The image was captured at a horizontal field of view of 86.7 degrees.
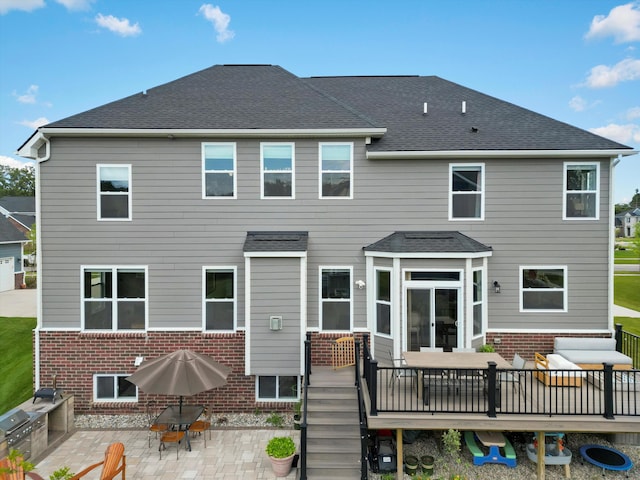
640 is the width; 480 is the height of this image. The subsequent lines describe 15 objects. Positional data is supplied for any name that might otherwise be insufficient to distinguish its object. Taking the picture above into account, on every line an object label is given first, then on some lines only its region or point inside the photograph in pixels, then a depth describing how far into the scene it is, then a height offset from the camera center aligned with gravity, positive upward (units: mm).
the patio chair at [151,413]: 8361 -4580
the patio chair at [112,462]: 5508 -3727
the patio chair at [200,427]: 7484 -4216
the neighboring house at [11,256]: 21156 -1171
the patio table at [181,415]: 7297 -3984
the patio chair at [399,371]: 7395 -3038
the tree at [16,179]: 69831 +12130
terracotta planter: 6371 -4297
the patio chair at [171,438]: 7054 -4193
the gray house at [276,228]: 8922 +267
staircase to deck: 6316 -3903
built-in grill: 6305 -3728
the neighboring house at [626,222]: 78706 +3918
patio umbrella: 6949 -2915
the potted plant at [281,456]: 6379 -4123
